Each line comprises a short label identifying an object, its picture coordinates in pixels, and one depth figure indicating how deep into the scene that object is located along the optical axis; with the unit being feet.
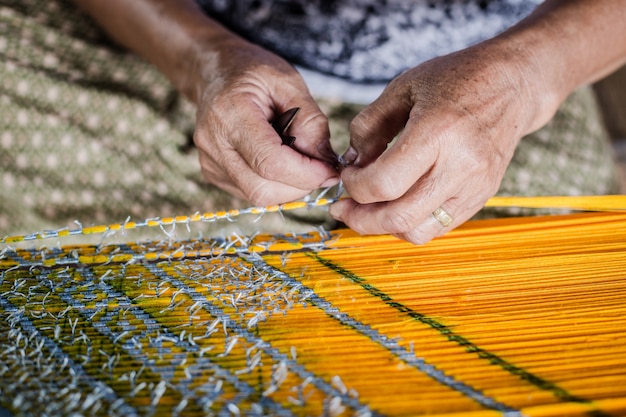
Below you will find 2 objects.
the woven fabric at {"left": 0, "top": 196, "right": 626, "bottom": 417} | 2.12
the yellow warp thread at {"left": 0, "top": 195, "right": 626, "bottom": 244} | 3.20
